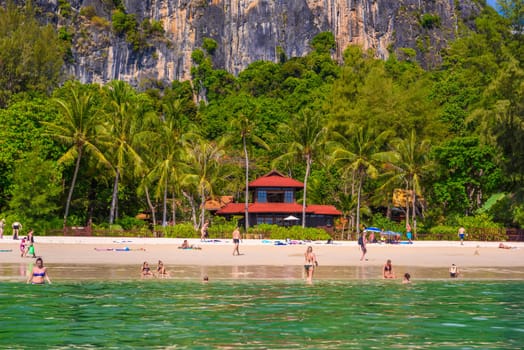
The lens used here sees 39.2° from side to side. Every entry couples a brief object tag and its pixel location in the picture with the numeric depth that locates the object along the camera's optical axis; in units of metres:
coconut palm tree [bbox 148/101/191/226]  63.41
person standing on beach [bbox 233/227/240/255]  43.53
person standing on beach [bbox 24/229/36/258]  39.31
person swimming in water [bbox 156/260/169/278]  31.62
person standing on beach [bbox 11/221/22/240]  49.59
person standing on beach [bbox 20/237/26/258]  39.25
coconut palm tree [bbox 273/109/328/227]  66.19
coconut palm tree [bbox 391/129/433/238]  66.12
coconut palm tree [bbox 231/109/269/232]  65.50
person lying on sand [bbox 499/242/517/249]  50.72
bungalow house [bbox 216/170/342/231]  66.94
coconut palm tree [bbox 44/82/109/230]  61.06
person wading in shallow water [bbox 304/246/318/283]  30.58
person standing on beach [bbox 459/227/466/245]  54.55
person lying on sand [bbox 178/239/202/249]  46.98
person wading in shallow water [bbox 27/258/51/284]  27.83
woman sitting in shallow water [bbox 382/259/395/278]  31.92
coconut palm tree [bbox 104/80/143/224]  63.16
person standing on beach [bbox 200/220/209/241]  53.09
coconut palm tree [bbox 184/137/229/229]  62.38
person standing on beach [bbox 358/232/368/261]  41.12
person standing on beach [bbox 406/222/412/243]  58.53
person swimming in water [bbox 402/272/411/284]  30.08
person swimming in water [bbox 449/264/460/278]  33.06
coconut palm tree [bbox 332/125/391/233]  64.91
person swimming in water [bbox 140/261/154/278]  31.16
